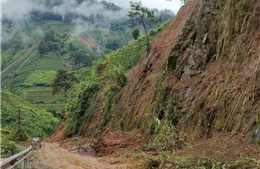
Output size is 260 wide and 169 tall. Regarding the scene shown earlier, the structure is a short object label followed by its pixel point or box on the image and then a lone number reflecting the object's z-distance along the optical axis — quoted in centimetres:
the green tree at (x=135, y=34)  5289
